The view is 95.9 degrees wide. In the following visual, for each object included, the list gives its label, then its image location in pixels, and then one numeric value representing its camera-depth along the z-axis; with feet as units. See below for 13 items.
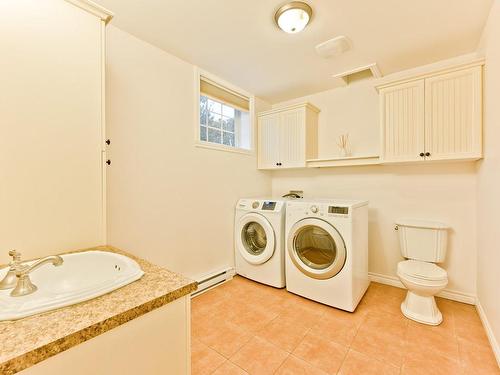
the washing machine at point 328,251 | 6.45
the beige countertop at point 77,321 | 1.76
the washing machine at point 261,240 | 7.96
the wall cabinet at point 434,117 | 6.02
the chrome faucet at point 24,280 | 2.75
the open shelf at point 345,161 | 7.67
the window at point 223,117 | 8.36
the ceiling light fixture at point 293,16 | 5.03
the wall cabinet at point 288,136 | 9.13
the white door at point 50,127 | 3.55
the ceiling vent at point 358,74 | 7.68
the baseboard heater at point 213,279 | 7.85
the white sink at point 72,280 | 2.29
